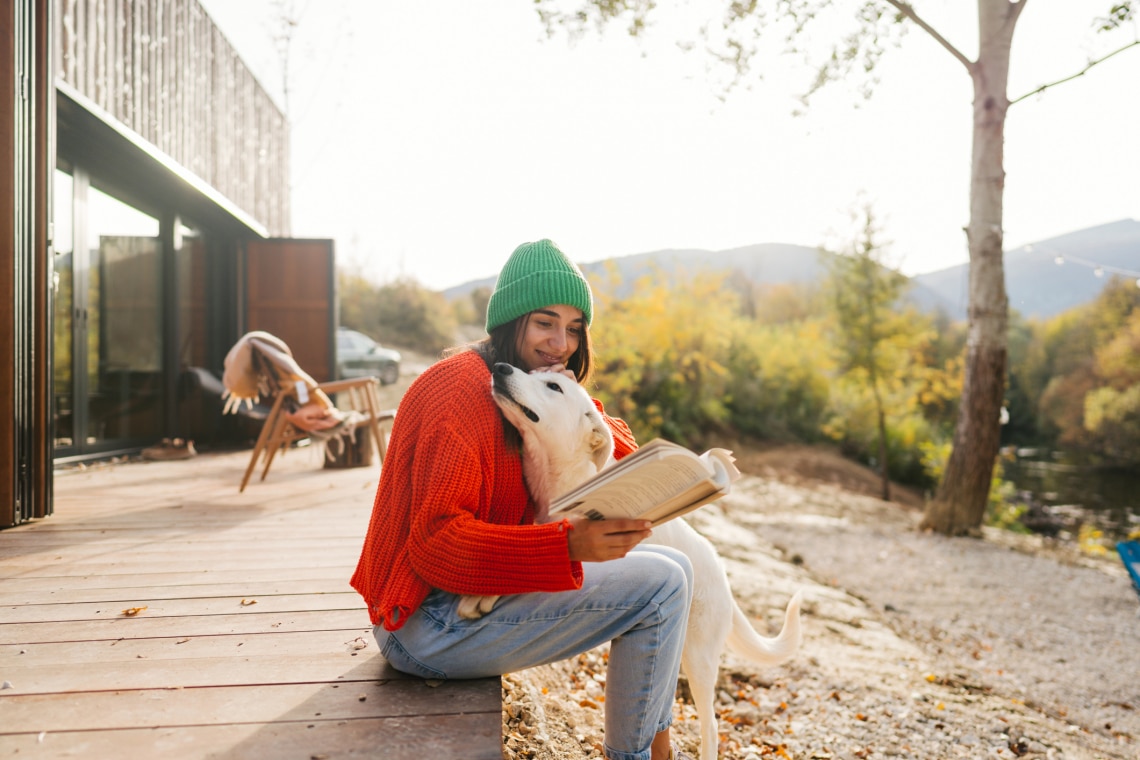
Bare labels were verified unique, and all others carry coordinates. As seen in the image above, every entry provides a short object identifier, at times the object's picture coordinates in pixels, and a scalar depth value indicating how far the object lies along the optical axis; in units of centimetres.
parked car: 1747
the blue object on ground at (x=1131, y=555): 445
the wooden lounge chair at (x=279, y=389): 504
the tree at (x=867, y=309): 1132
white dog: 161
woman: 144
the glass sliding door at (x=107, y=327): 573
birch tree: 758
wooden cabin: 346
